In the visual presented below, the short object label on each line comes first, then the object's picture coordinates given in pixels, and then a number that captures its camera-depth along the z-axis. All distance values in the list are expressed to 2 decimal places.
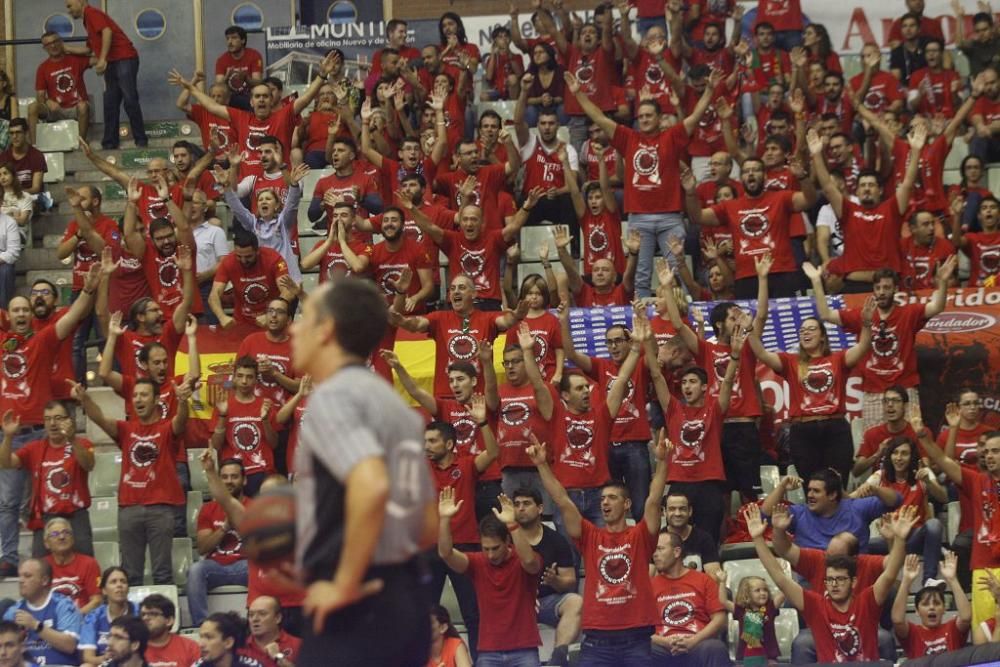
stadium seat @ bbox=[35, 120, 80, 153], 20.20
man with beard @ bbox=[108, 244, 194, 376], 14.98
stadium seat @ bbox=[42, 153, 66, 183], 19.67
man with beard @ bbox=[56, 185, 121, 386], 16.03
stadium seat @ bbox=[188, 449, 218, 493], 14.70
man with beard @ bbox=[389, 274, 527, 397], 14.52
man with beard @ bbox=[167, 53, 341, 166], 18.03
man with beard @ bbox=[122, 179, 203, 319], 15.87
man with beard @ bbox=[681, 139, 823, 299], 15.96
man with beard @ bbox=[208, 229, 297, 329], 15.36
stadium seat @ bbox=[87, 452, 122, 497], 14.71
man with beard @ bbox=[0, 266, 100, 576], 14.66
